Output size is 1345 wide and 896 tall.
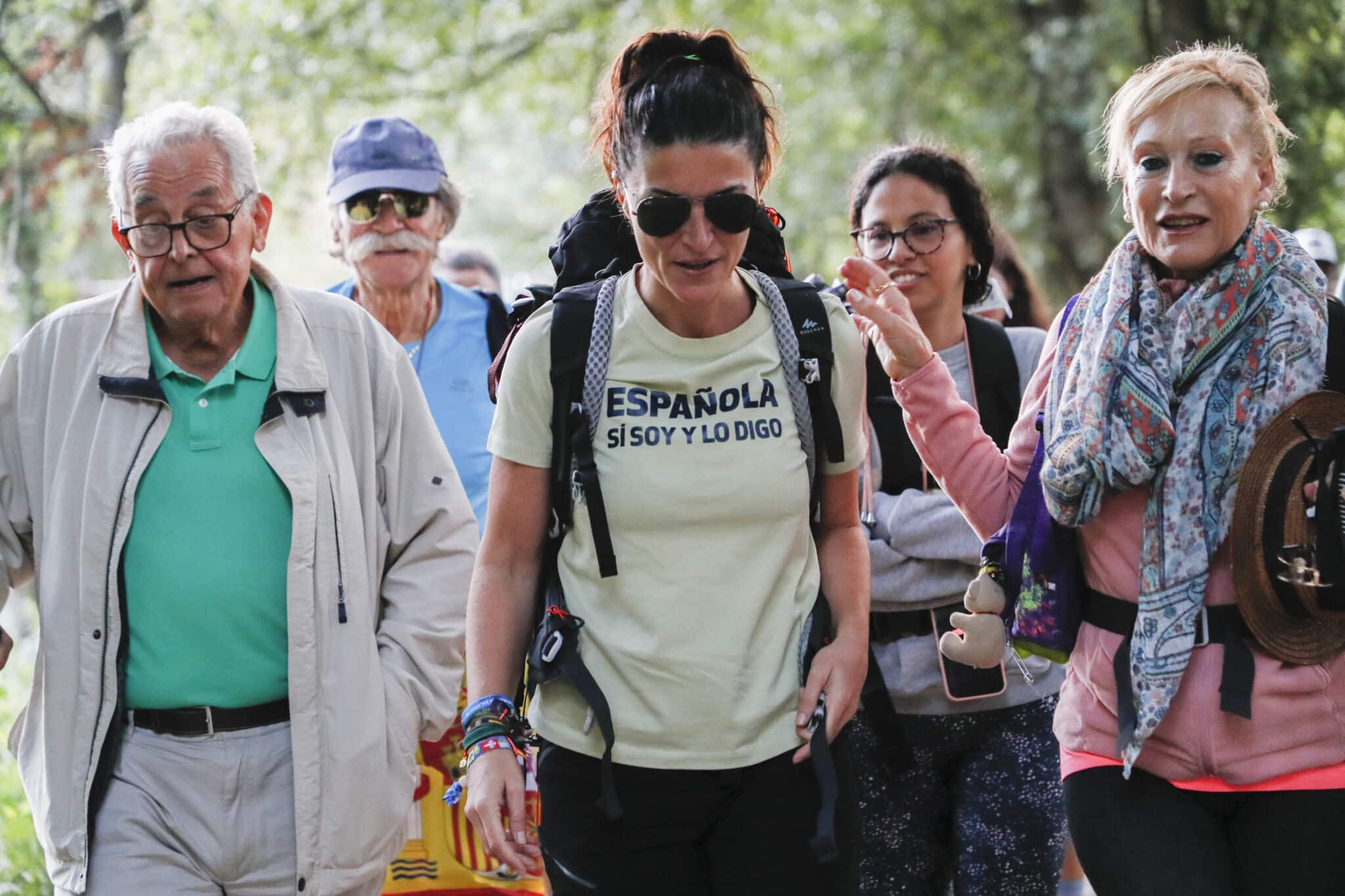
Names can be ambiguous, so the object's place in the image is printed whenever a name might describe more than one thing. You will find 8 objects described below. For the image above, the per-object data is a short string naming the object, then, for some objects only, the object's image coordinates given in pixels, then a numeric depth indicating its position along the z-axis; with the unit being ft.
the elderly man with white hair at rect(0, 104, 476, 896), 21.49
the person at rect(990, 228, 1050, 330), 40.11
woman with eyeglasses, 26.16
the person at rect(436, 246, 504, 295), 51.90
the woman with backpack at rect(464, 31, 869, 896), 18.65
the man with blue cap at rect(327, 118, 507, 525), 32.58
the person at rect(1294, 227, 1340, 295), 48.37
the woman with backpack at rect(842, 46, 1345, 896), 19.04
